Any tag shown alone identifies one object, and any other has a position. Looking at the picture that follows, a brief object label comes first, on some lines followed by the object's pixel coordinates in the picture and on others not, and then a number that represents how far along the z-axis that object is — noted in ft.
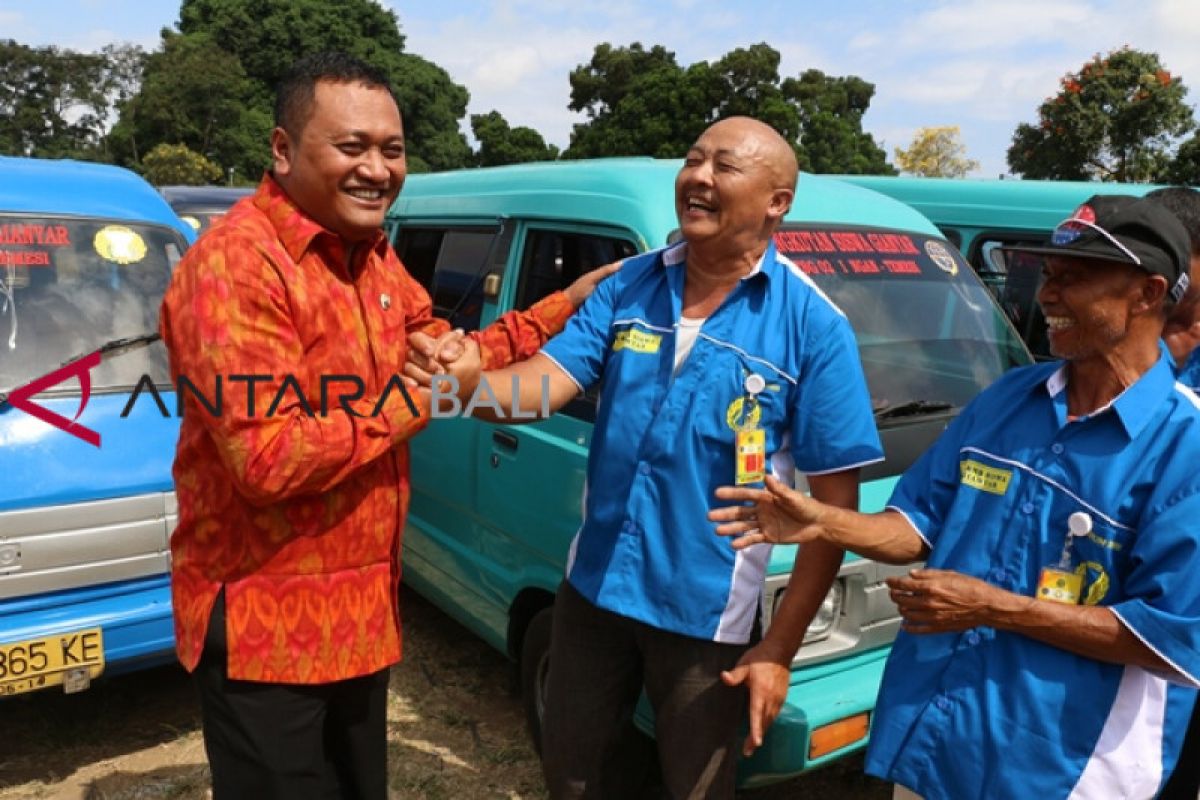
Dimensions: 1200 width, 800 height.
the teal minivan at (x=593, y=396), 8.98
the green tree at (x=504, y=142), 124.16
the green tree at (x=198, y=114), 129.70
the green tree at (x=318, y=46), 148.77
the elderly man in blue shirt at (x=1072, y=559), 5.22
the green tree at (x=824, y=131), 108.27
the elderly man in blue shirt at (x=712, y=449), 6.93
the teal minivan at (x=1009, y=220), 19.98
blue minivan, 10.46
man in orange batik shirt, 5.64
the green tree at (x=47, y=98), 158.10
